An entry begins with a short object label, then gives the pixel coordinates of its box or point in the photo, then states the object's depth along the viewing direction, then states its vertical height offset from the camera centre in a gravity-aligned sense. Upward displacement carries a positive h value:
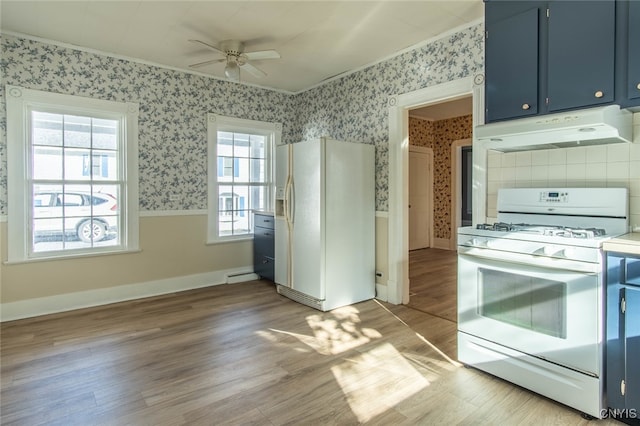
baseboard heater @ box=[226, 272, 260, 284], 4.75 -0.95
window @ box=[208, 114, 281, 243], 4.66 +0.46
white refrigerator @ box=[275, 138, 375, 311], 3.64 -0.16
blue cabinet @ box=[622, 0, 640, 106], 1.94 +0.84
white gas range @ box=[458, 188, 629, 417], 1.86 -0.50
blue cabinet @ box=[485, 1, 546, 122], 2.35 +1.01
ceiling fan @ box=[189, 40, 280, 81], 3.38 +1.43
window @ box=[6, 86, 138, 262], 3.46 +0.32
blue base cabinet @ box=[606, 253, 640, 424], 1.77 -0.65
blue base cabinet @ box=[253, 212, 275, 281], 4.54 -0.50
